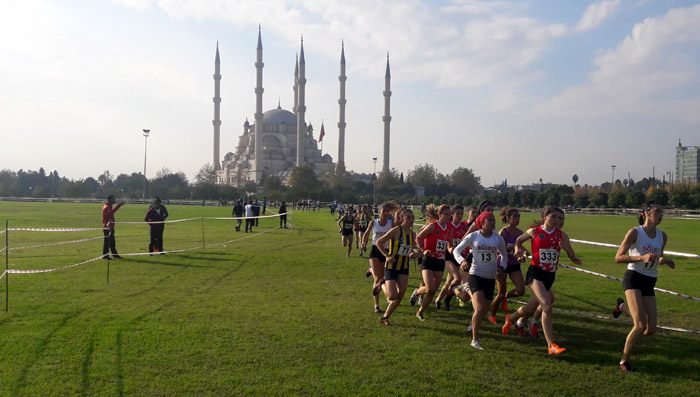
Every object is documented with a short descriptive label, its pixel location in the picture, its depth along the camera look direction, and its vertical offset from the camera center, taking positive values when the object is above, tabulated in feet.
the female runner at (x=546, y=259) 20.59 -2.35
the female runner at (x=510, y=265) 26.18 -3.32
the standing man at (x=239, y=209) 91.66 -2.34
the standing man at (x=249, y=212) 88.91 -2.74
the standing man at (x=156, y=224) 52.16 -2.89
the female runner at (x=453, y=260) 27.27 -3.21
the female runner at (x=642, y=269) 19.03 -2.49
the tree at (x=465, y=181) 365.40 +12.32
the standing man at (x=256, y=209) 94.86 -2.38
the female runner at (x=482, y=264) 21.79 -2.73
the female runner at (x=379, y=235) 30.19 -2.36
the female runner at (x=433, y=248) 25.99 -2.47
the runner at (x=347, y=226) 54.03 -2.96
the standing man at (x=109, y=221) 47.47 -2.52
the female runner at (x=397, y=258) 25.41 -2.91
